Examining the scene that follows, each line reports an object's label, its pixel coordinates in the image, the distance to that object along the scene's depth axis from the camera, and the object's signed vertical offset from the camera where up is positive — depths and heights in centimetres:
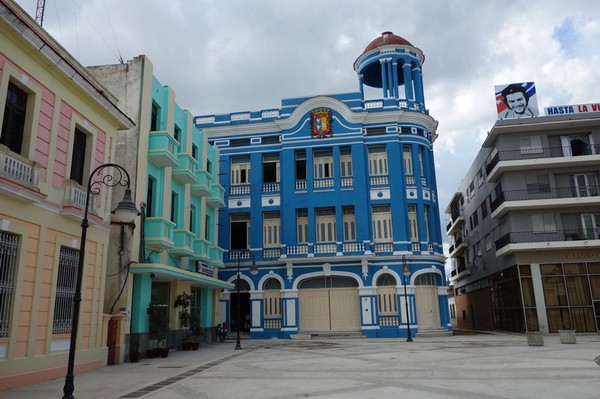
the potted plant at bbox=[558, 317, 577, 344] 2211 -105
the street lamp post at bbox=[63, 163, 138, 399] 852 +104
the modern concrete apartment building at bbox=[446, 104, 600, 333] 2962 +600
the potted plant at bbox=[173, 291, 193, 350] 2175 +17
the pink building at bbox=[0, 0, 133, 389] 1158 +308
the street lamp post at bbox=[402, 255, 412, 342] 2656 +248
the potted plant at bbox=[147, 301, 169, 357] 1858 -9
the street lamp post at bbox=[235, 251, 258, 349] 2298 -53
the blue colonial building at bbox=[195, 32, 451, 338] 3078 +676
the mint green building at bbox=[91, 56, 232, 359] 1775 +477
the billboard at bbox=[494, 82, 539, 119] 3272 +1415
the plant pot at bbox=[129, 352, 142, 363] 1716 -120
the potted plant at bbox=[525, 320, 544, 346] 2086 -108
